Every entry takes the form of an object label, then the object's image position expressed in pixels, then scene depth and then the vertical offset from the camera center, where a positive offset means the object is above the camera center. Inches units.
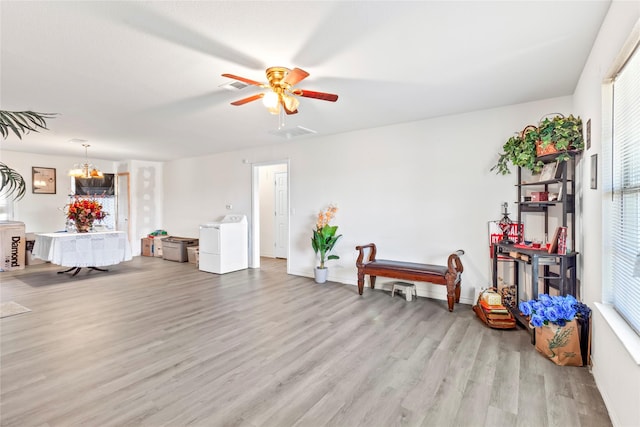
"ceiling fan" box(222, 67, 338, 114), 100.6 +40.0
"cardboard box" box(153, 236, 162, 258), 303.5 -32.9
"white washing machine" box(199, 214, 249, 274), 226.7 -25.7
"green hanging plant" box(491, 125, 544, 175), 123.6 +25.1
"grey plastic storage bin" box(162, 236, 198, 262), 277.3 -32.1
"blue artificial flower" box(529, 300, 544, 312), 99.6 -30.6
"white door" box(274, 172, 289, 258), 290.8 -0.8
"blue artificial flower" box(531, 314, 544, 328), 98.7 -34.7
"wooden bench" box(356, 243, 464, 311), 144.0 -29.2
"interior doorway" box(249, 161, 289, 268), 292.2 +1.1
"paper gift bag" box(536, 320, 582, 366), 94.3 -40.7
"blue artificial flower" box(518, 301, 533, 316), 102.6 -32.1
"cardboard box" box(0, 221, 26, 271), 236.8 -25.8
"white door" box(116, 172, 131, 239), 309.7 +9.5
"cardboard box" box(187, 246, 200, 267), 263.9 -35.9
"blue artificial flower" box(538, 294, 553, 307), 99.5 -28.8
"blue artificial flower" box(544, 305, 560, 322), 95.4 -31.5
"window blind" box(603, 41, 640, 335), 67.2 +4.3
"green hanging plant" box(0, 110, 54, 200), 73.3 +10.5
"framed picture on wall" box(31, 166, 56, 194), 271.0 +28.8
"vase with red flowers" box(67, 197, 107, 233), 215.2 -1.1
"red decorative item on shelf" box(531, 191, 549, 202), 125.3 +6.1
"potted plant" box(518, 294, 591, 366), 94.4 -35.4
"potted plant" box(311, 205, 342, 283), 193.6 -16.8
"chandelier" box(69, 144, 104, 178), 231.1 +30.6
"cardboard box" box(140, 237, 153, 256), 306.0 -33.4
